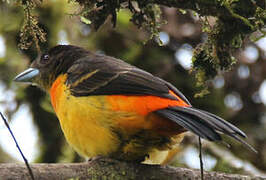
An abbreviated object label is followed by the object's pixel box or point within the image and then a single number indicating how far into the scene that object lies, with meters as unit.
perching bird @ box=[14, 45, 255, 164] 7.22
